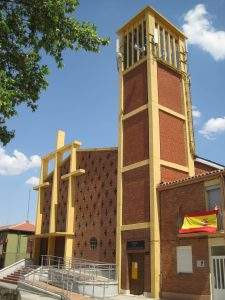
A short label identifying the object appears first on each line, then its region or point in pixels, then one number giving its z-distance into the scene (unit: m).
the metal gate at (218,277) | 15.70
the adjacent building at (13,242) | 33.90
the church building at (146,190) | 17.29
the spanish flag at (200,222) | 16.22
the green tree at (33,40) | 11.02
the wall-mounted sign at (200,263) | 16.55
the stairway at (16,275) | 24.78
